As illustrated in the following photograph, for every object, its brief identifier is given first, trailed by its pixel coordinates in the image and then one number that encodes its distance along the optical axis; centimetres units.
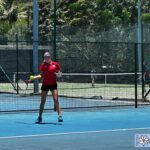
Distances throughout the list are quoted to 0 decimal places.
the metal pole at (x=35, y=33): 2891
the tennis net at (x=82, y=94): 2262
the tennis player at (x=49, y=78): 1655
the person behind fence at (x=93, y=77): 3431
